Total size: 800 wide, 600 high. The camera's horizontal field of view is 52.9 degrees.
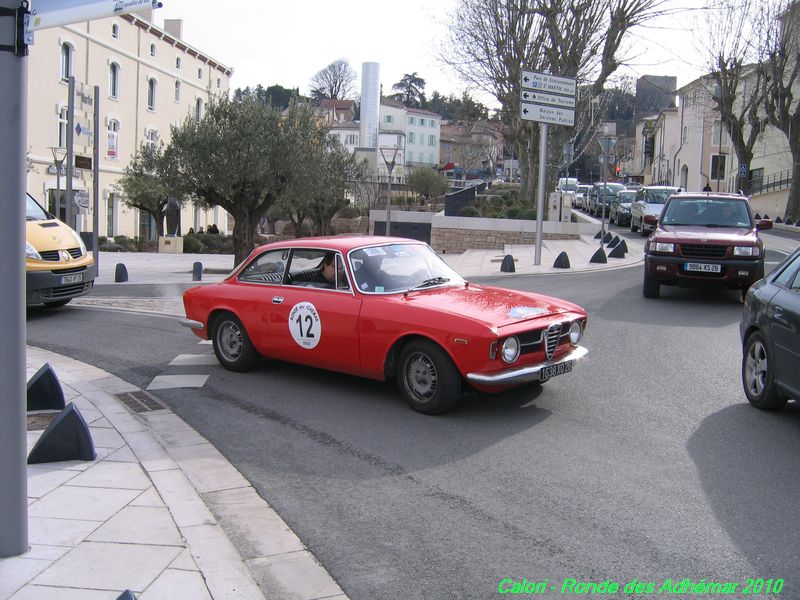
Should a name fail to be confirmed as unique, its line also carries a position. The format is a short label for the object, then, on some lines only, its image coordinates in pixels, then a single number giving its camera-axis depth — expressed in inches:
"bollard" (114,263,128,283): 738.2
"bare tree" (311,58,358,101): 4798.2
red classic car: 253.6
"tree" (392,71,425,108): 5027.1
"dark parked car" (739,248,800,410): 242.7
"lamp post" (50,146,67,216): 1450.5
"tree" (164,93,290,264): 828.0
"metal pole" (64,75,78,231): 644.7
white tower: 2915.8
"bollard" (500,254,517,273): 736.4
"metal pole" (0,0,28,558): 144.2
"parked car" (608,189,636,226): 1412.4
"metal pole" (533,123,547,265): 741.3
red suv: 492.7
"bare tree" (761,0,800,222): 1397.6
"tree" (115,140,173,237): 1512.4
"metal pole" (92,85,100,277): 661.3
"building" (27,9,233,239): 1441.9
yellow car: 483.8
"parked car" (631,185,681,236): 1142.3
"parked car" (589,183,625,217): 1588.3
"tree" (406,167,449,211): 2306.8
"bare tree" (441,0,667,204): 1155.3
